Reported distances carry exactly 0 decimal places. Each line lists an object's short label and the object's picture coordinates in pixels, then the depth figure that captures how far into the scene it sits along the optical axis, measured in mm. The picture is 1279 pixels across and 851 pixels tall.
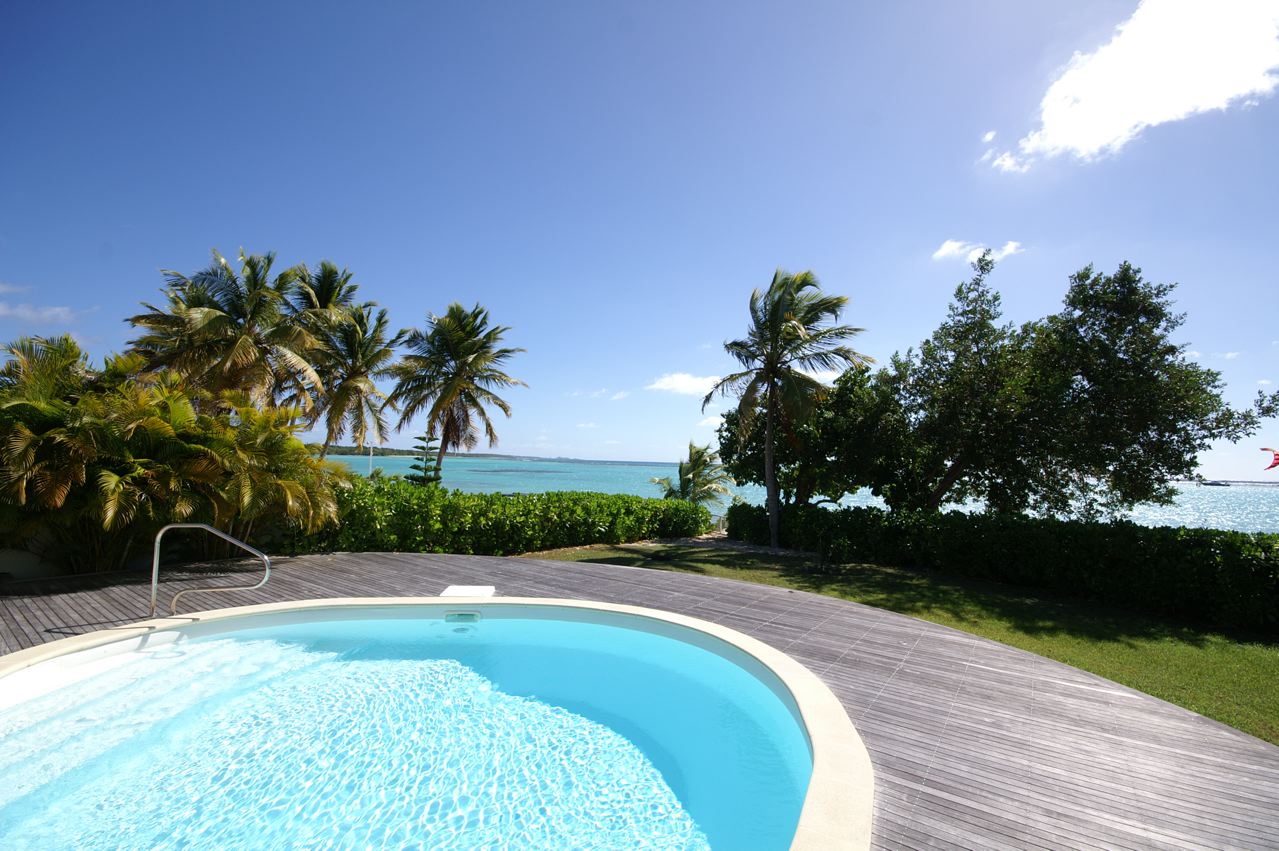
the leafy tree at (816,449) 14812
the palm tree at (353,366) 17406
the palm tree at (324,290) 18578
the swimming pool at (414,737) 3293
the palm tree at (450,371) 18203
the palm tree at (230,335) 13413
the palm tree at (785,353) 13906
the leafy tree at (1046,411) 10984
